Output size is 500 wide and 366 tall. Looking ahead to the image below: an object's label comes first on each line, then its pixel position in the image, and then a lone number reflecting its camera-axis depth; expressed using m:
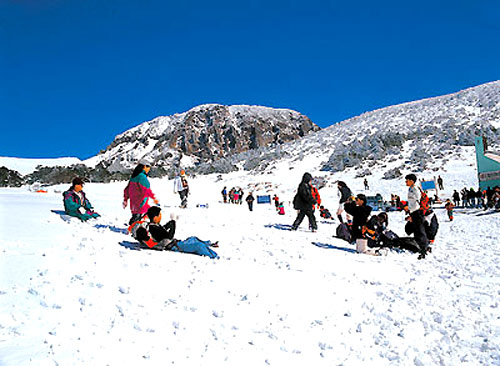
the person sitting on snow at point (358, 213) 9.43
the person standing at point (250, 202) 22.55
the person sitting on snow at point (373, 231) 9.48
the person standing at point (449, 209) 19.35
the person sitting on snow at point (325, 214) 17.89
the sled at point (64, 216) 9.26
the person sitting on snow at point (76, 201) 9.52
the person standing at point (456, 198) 26.30
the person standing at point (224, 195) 28.82
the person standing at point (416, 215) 8.99
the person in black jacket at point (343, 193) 12.50
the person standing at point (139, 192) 7.95
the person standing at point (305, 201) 11.29
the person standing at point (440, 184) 32.18
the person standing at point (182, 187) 16.86
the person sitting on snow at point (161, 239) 6.88
